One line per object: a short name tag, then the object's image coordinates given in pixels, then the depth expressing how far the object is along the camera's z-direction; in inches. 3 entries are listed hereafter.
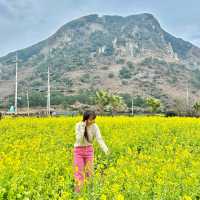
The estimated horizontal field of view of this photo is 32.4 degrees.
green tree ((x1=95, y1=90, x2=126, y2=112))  2362.1
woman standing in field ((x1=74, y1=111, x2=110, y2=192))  244.8
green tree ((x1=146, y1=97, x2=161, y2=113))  2086.7
